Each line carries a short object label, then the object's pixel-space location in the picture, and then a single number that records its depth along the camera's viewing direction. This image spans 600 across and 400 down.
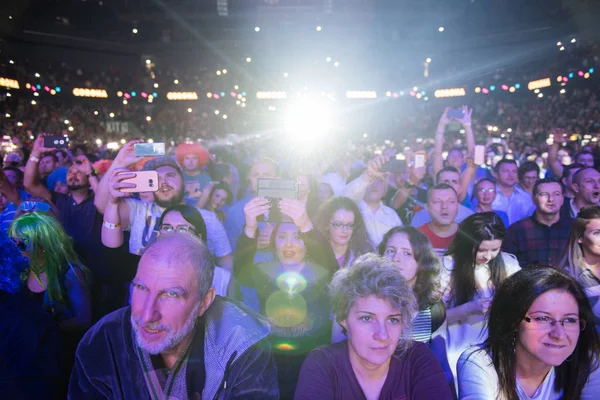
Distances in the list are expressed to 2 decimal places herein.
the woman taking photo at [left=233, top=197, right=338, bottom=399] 2.75
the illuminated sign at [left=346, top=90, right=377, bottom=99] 24.36
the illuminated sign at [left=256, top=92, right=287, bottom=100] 24.20
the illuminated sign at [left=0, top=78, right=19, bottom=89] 19.00
